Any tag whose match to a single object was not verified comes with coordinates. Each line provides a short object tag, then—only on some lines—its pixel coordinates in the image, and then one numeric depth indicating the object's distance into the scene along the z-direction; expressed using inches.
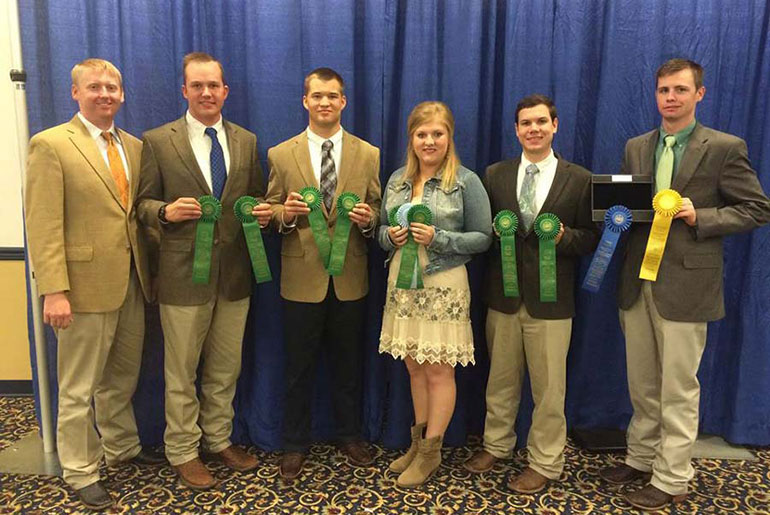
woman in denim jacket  82.3
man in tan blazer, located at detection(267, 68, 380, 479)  86.3
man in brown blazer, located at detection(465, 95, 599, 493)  82.8
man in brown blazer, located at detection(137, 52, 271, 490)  84.4
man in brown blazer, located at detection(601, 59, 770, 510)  77.9
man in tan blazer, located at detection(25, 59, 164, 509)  76.7
